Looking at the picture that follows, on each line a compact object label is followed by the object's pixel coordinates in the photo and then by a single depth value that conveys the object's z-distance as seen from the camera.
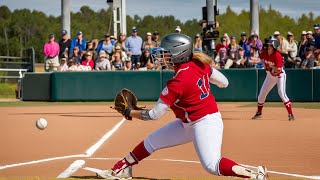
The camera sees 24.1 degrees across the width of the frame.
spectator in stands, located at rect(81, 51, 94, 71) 27.06
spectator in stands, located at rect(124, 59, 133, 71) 27.20
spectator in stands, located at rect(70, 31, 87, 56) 27.48
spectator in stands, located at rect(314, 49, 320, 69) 25.24
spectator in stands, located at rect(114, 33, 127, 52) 27.27
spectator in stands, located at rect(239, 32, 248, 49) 26.43
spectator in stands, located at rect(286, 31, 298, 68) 25.64
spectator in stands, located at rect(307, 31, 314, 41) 25.24
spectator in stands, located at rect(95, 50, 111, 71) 27.03
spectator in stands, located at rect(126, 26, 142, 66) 27.17
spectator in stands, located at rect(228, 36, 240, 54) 26.23
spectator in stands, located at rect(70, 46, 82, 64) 27.05
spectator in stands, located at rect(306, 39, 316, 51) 24.84
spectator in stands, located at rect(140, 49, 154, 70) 26.94
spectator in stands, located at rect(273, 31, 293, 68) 25.22
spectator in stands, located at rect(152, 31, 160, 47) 26.92
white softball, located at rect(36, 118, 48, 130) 11.09
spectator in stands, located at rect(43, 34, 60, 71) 27.72
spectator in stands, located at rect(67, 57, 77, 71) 27.19
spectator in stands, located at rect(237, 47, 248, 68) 26.41
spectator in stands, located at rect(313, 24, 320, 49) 25.20
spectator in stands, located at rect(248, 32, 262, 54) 25.81
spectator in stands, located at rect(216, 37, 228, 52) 26.69
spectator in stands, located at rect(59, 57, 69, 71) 27.28
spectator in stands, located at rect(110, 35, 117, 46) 27.83
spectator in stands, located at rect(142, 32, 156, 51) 26.95
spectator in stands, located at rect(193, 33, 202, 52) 27.01
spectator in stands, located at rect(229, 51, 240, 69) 26.45
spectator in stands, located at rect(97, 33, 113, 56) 27.05
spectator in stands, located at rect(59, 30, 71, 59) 27.72
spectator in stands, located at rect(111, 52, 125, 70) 27.02
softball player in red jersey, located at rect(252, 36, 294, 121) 16.83
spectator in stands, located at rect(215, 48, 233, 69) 26.53
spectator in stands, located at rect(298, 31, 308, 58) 25.55
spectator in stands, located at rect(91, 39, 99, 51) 27.88
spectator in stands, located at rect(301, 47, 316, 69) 25.44
